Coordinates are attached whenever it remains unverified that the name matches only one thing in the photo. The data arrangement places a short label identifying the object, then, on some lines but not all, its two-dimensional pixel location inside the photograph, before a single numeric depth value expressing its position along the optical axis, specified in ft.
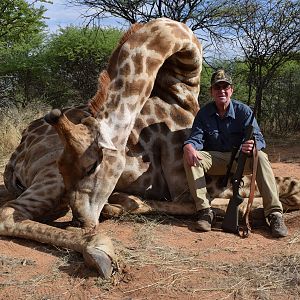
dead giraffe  14.08
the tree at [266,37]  45.42
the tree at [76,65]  49.65
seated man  15.12
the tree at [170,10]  46.21
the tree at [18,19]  45.78
